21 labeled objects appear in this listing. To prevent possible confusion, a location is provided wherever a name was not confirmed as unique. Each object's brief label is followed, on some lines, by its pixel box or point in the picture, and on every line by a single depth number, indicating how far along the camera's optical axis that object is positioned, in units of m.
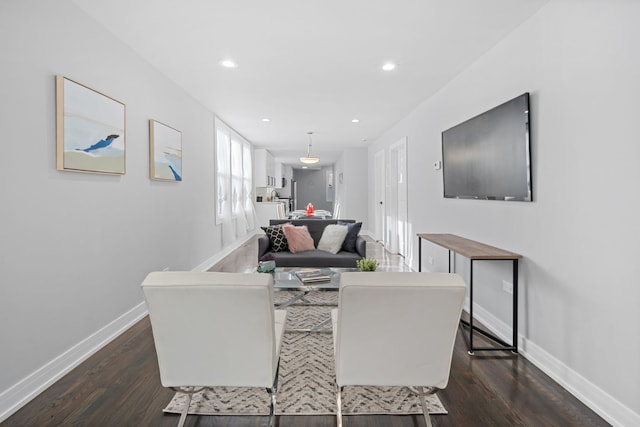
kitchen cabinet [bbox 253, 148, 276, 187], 10.09
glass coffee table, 2.83
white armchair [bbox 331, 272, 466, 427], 1.50
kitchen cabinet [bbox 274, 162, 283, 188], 13.14
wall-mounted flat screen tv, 2.58
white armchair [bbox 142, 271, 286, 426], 1.52
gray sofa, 4.21
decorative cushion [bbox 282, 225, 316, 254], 4.48
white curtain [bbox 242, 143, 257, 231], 8.44
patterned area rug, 1.92
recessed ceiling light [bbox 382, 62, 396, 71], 3.53
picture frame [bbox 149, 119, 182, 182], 3.59
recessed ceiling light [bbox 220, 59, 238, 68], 3.43
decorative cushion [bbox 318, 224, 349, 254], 4.53
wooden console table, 2.58
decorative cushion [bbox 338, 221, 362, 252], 4.59
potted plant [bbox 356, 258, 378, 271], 2.98
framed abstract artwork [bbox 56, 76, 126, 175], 2.30
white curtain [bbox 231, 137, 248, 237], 7.24
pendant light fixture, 9.67
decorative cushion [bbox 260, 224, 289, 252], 4.53
